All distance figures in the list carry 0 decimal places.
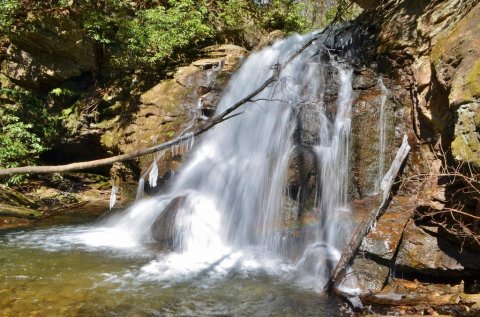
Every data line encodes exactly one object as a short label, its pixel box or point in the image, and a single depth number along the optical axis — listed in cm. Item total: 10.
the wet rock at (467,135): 430
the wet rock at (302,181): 691
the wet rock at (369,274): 503
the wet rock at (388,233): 534
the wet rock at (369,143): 666
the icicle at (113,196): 912
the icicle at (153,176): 888
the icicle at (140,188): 899
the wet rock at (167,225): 682
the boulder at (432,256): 519
